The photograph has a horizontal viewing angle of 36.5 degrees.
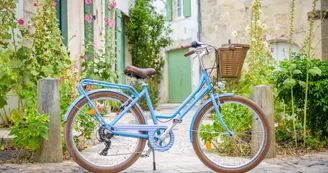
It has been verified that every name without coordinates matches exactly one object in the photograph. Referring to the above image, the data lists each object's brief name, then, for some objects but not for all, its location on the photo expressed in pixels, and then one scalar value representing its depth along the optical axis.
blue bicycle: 4.15
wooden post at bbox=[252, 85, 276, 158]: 5.04
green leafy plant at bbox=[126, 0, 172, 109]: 14.65
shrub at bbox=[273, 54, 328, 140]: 5.59
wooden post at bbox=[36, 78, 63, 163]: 4.63
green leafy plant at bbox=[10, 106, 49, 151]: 4.52
